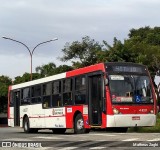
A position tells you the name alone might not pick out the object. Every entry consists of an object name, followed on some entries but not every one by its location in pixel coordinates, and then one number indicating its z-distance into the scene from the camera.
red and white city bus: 18.73
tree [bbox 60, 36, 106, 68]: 60.91
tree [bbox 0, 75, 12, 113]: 71.06
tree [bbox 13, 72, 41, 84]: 78.18
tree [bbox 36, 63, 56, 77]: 78.43
